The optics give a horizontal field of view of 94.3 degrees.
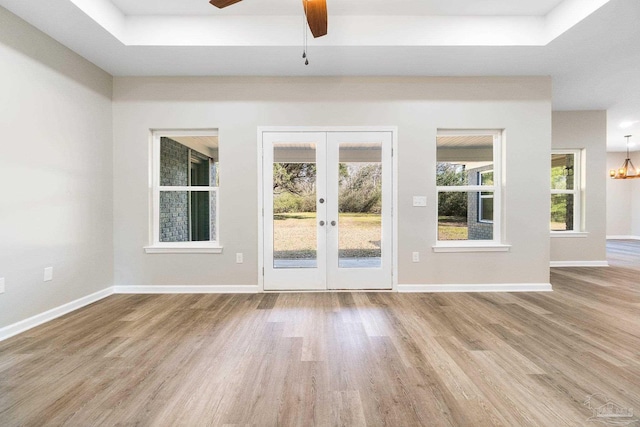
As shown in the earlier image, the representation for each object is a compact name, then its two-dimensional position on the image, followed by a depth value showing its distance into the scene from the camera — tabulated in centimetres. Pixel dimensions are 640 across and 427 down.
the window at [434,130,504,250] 391
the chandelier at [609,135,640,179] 719
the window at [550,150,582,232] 542
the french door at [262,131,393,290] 380
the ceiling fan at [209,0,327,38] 207
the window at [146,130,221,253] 387
